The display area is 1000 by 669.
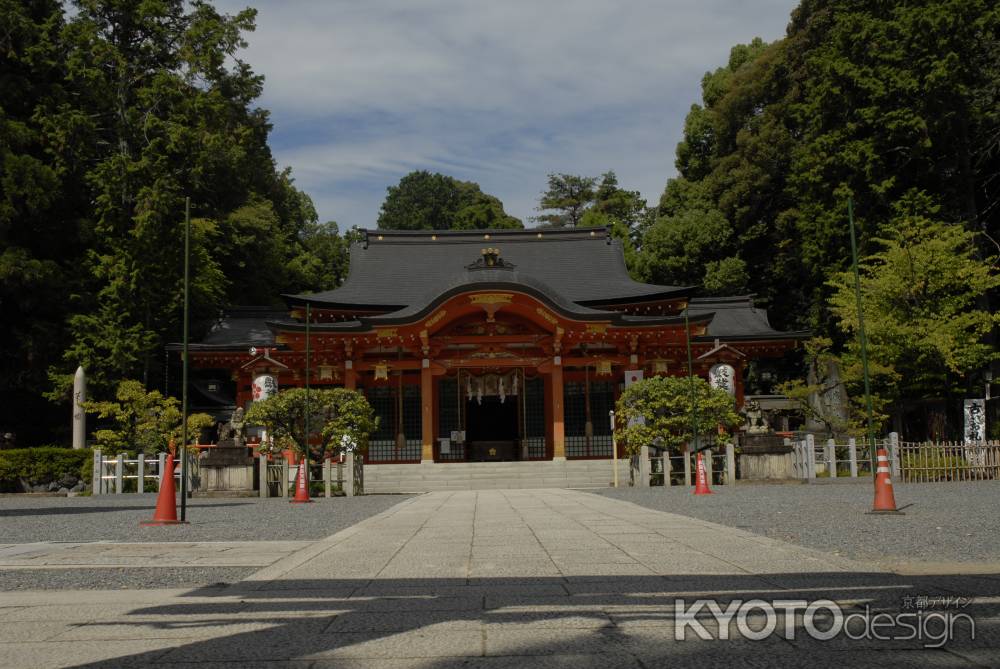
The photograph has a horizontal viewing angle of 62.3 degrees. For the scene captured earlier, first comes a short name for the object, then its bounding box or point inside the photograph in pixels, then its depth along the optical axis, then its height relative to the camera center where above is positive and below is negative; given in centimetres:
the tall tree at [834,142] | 2514 +937
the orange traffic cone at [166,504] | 1084 -114
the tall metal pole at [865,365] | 1173 +62
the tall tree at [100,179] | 2506 +739
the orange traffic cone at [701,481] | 1494 -130
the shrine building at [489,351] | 2342 +189
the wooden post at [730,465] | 1852 -125
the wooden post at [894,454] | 1816 -104
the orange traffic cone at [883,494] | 1005 -107
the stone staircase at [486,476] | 2139 -165
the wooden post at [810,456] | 1847 -108
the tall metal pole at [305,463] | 1582 -93
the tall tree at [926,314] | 2195 +255
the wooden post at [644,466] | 1886 -127
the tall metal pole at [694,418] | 1744 -18
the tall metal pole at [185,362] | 1102 +74
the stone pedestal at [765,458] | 1881 -113
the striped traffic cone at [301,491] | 1563 -142
